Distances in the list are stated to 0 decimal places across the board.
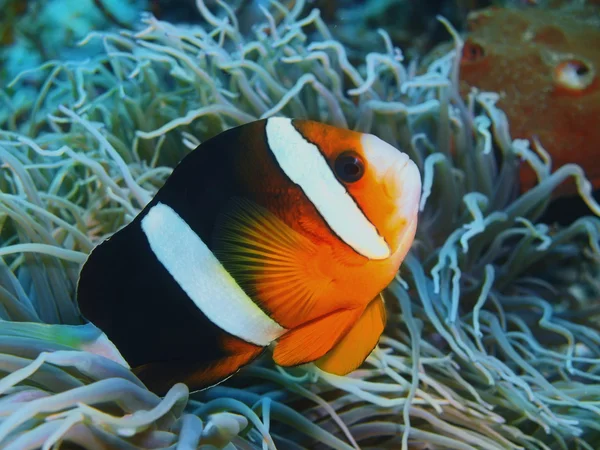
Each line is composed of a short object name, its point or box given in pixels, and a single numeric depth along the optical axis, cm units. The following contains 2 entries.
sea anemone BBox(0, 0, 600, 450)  26
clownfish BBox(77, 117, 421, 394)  24
